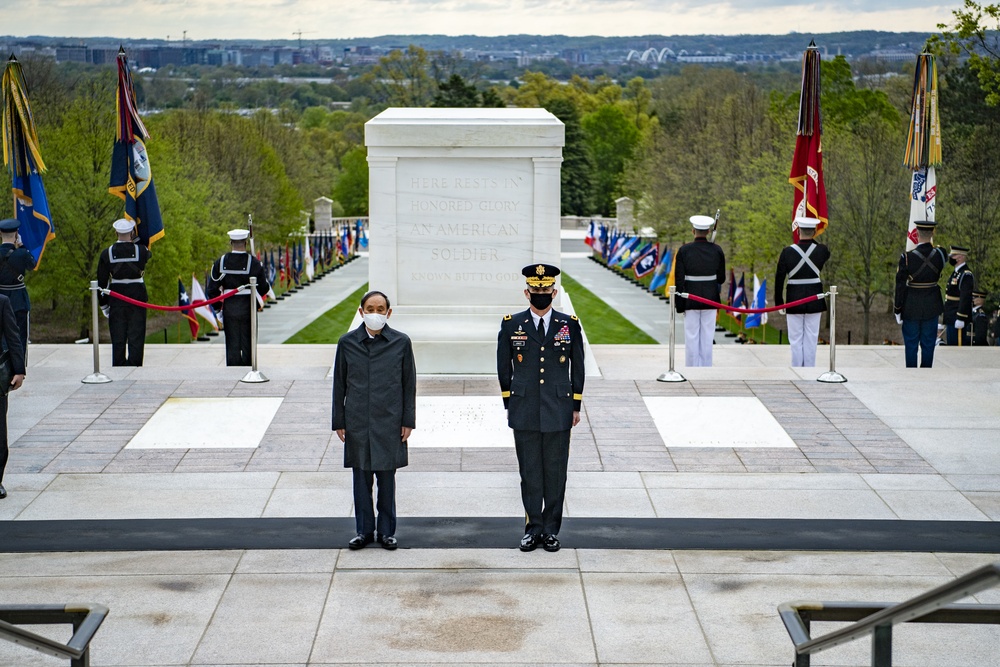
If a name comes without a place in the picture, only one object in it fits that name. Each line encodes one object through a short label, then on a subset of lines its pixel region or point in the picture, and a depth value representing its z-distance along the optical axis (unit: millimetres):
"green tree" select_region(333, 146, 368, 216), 88438
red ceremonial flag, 15055
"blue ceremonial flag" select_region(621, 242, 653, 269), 45319
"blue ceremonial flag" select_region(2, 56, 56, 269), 15672
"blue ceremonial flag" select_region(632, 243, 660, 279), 42062
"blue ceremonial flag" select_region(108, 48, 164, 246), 15633
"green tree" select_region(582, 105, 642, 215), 90312
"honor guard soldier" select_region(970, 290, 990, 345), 17750
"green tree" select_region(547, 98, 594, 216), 82312
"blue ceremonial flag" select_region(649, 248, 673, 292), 41000
